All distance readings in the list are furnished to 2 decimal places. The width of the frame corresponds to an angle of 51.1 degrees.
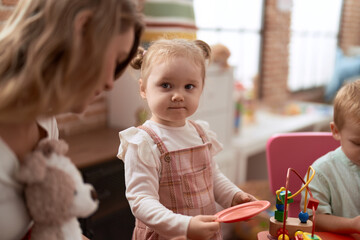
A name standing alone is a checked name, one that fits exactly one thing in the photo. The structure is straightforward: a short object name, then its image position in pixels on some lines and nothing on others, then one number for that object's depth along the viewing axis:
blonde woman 0.54
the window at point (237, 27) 2.76
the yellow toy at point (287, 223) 0.76
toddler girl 0.78
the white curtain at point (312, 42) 3.81
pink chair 1.17
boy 0.93
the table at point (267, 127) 2.38
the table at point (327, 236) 0.81
